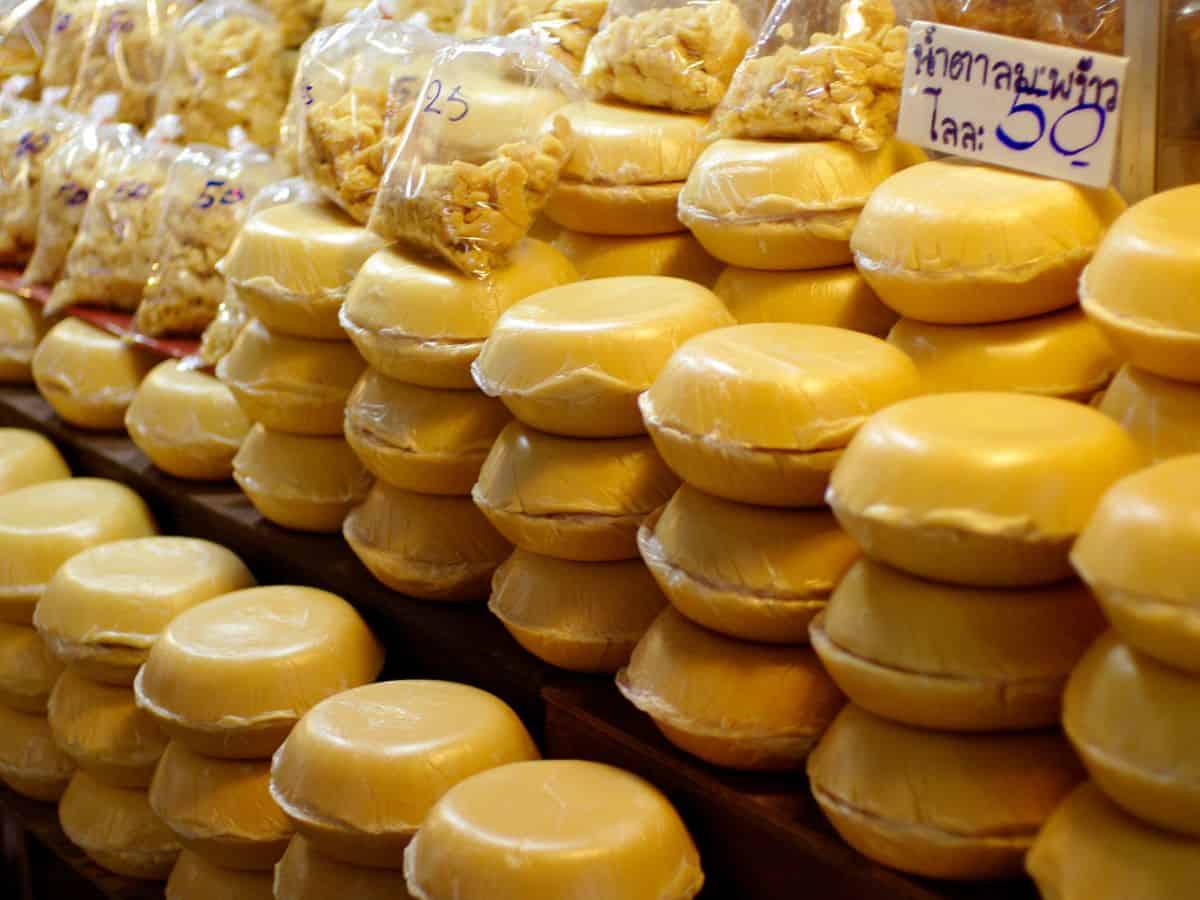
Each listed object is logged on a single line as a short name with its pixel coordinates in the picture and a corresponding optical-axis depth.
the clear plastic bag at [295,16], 2.93
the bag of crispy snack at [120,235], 2.79
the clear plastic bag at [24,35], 3.43
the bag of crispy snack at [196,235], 2.61
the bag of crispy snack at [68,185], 2.98
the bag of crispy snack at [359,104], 2.08
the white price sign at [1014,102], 1.46
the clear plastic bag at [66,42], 3.31
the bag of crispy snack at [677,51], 1.88
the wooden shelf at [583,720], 1.40
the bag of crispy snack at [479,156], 1.83
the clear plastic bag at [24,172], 3.13
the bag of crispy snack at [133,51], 3.11
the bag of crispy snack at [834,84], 1.67
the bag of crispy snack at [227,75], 2.87
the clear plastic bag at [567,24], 2.13
